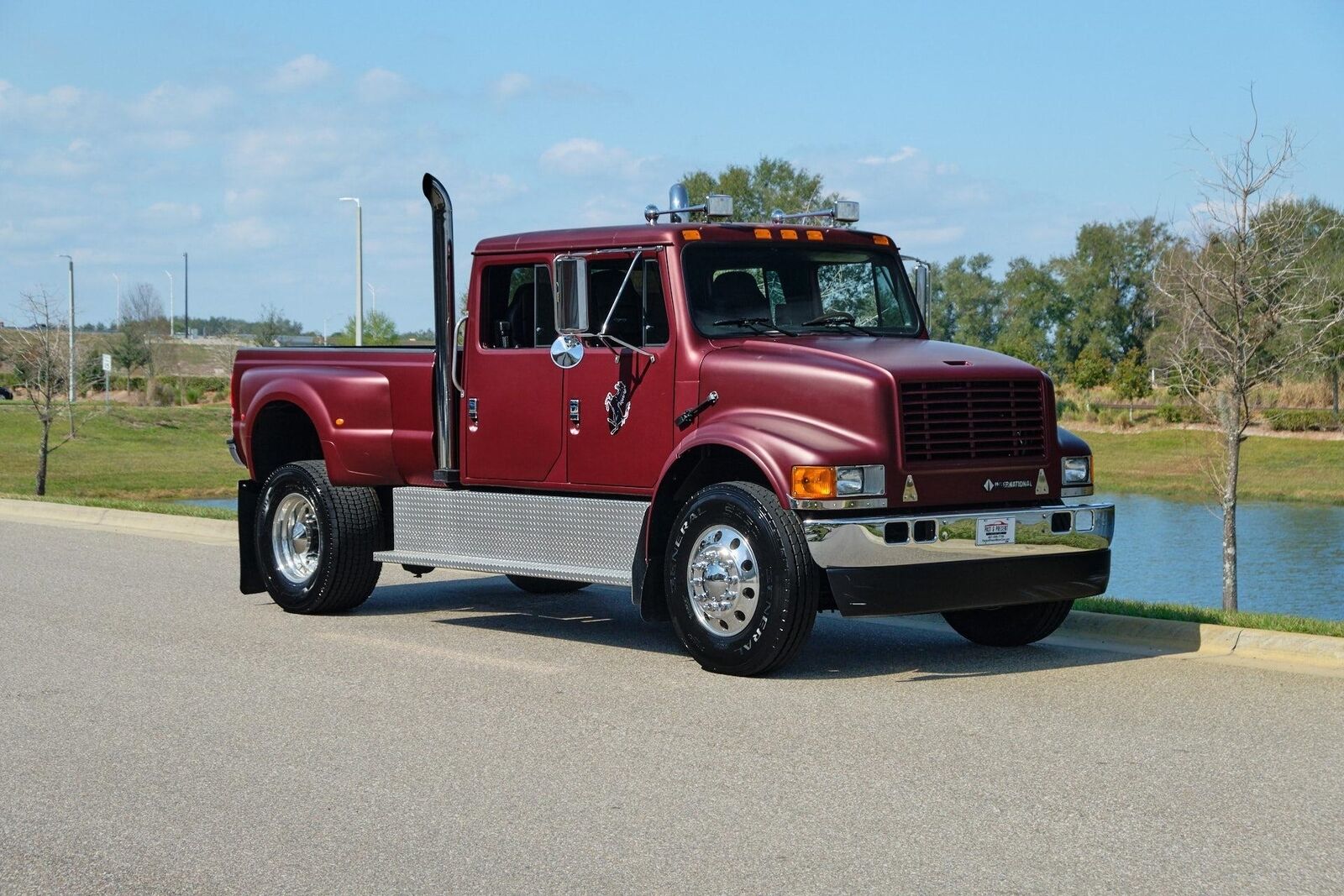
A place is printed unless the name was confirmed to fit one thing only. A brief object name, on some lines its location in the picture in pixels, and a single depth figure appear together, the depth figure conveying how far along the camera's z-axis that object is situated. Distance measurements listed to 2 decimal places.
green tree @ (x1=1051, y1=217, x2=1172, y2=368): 92.56
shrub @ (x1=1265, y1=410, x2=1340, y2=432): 48.62
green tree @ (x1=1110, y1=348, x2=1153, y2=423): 62.72
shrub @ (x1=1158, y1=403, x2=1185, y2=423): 53.50
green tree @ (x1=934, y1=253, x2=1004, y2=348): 119.31
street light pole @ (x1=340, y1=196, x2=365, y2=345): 35.47
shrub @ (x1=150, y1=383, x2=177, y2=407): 77.00
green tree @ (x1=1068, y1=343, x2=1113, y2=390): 70.12
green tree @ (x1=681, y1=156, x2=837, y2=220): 50.78
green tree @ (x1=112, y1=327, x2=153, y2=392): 93.56
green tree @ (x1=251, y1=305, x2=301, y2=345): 74.56
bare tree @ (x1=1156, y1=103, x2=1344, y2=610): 19.17
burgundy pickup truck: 8.44
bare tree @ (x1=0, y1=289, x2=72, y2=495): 39.09
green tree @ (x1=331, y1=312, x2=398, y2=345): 56.36
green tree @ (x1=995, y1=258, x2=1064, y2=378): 94.38
